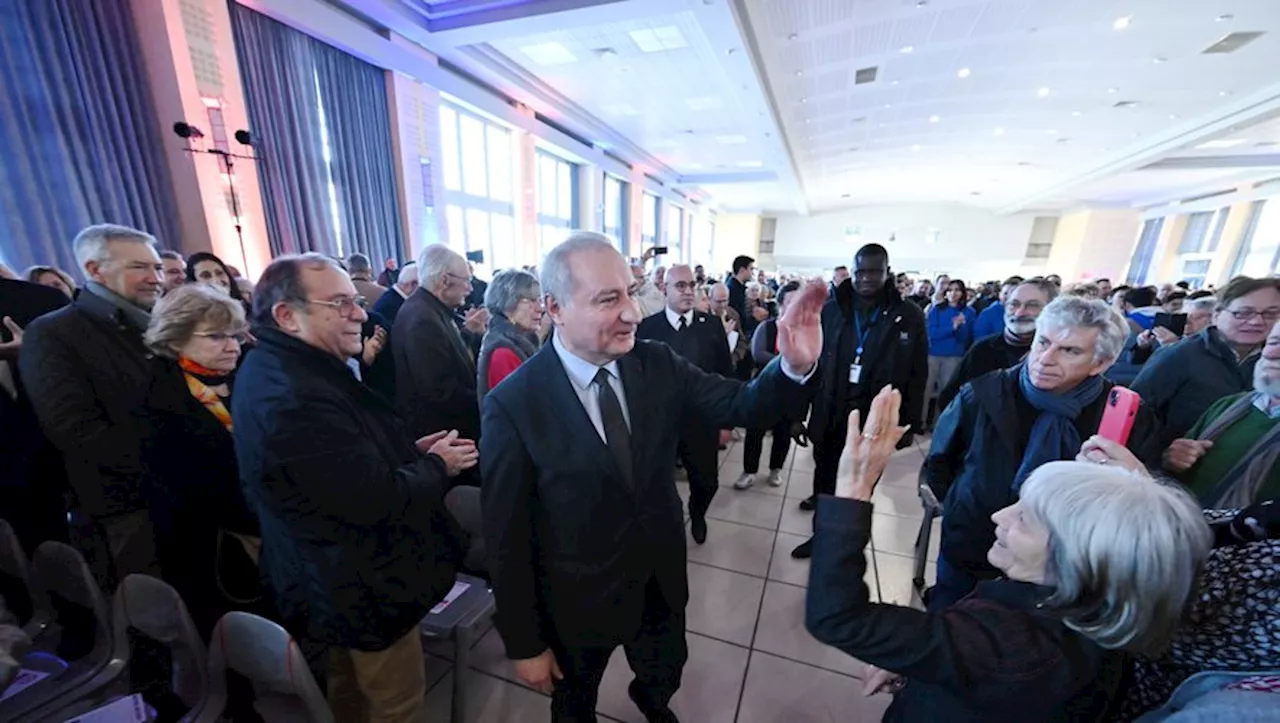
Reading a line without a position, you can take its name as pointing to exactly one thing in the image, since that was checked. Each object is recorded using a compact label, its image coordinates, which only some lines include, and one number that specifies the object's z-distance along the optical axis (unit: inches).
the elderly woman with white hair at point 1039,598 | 29.2
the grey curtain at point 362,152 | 232.2
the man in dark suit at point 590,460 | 44.6
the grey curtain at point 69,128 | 137.4
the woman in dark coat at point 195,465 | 60.6
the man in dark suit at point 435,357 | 87.9
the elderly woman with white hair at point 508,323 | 82.1
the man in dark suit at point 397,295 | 138.3
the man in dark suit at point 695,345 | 102.7
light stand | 164.9
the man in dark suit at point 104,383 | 65.5
